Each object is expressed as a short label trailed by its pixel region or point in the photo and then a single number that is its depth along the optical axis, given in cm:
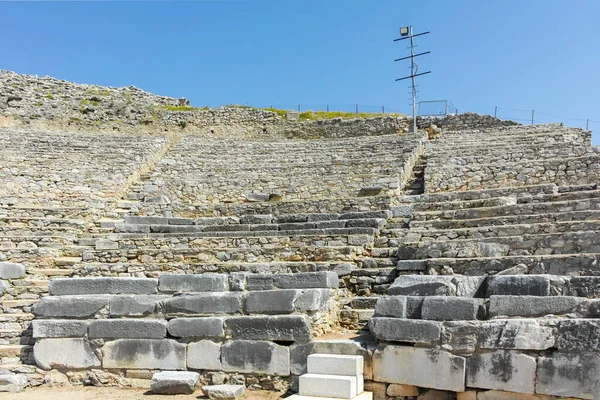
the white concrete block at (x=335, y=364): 584
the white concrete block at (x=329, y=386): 562
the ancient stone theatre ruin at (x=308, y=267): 550
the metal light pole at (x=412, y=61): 2362
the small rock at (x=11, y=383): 709
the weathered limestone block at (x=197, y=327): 677
